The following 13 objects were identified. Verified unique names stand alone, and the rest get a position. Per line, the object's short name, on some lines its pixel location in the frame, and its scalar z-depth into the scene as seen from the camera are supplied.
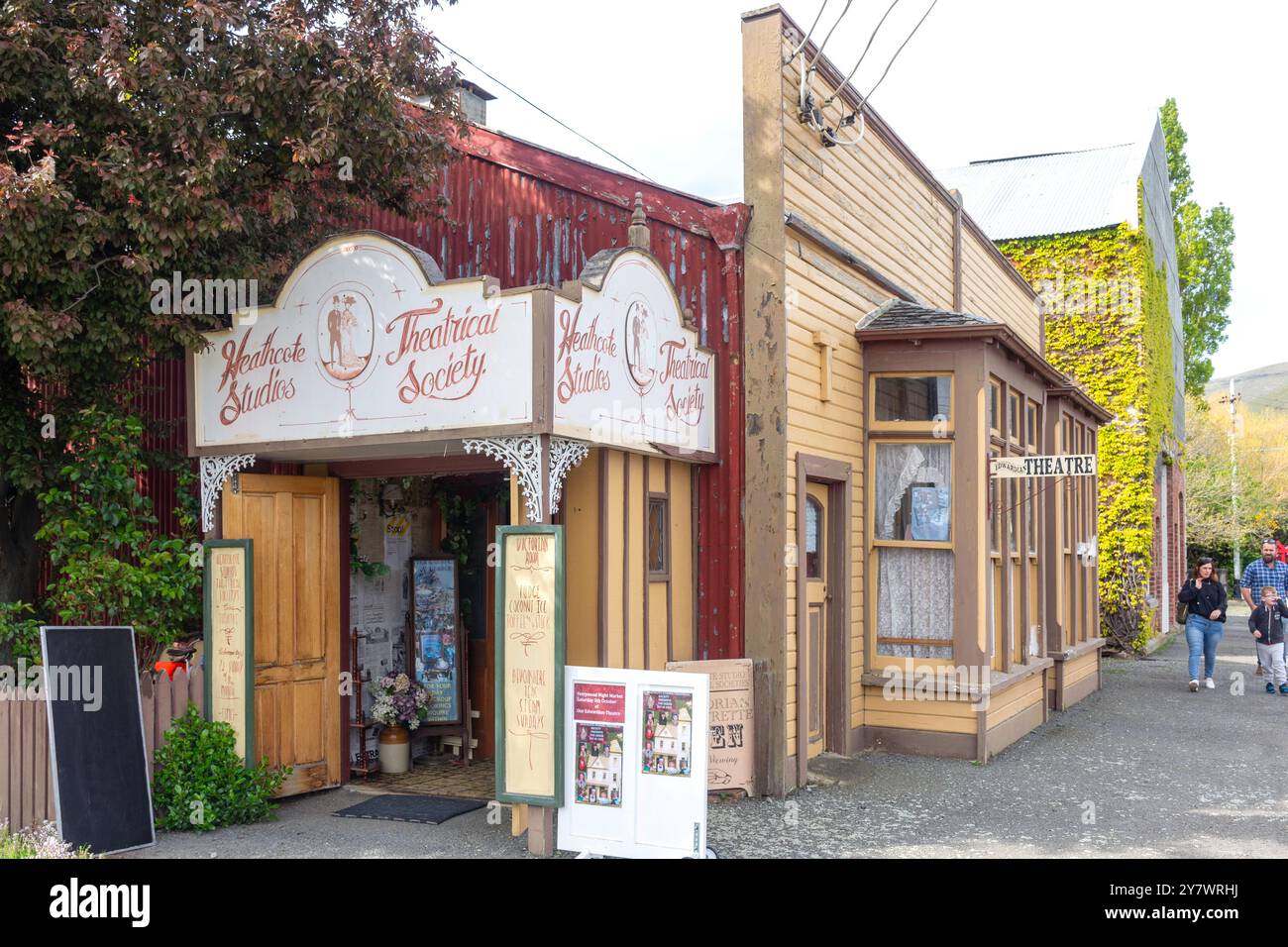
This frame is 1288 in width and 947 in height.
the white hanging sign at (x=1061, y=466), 9.83
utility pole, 36.11
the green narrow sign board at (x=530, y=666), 7.15
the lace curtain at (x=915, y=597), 10.54
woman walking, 15.06
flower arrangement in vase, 9.83
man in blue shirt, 15.45
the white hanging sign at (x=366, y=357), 7.32
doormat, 8.25
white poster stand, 6.95
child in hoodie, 14.82
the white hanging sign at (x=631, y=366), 7.46
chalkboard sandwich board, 7.20
